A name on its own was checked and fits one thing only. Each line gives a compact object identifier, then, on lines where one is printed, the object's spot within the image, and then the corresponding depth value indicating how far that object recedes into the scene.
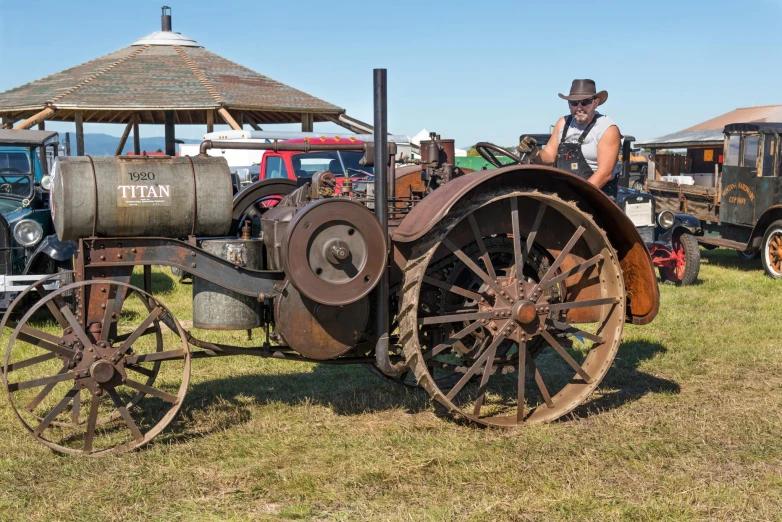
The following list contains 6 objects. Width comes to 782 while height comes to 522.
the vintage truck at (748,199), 11.90
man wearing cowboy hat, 5.56
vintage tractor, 4.19
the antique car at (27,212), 8.12
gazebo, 17.73
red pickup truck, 13.38
